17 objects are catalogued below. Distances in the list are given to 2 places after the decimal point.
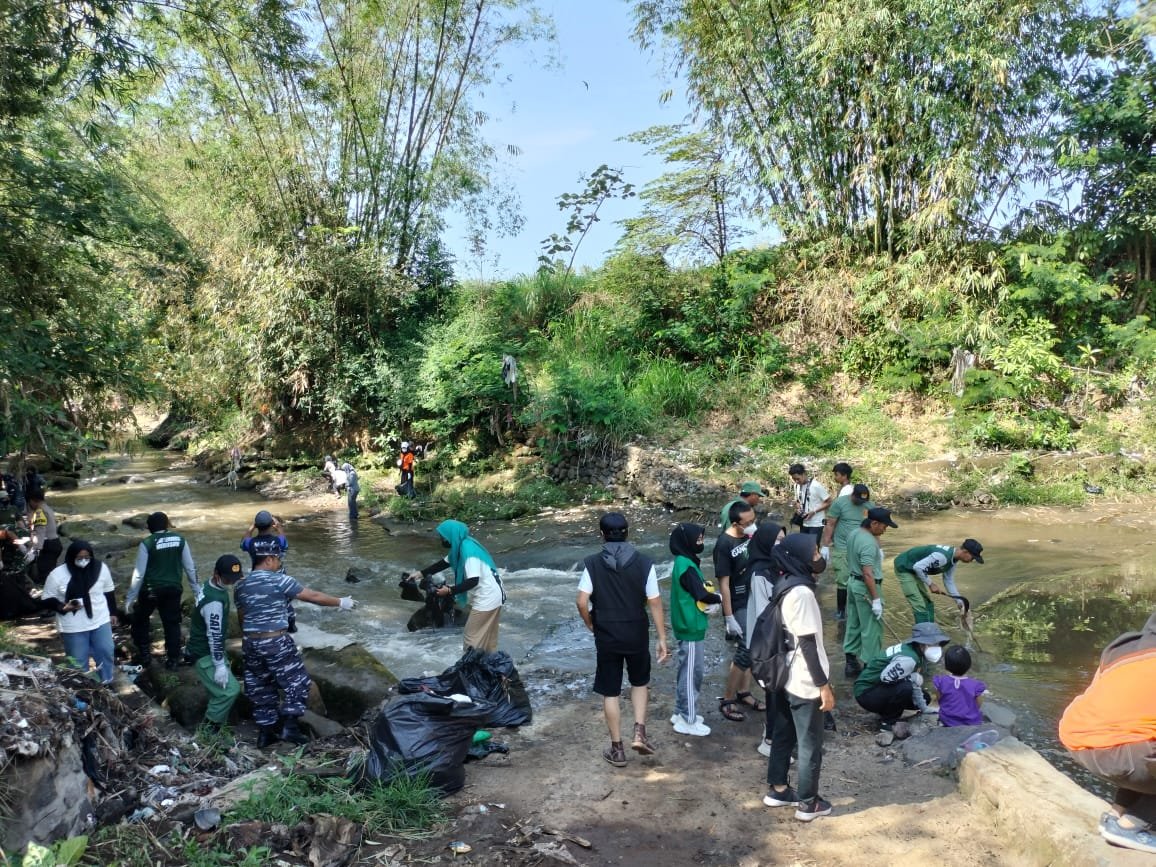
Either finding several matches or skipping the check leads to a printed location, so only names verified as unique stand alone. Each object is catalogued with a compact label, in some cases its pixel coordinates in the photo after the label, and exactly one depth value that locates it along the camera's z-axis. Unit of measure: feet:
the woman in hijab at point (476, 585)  19.02
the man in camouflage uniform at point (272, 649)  17.89
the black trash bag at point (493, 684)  17.74
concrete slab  11.18
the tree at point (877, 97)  47.93
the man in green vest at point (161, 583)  23.00
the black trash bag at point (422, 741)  14.66
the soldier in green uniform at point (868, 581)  19.06
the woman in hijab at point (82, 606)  19.45
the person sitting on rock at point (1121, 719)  8.73
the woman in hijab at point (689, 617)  17.30
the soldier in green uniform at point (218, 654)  19.16
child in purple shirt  16.84
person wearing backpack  13.55
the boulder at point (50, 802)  11.87
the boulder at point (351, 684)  19.75
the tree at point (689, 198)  60.23
